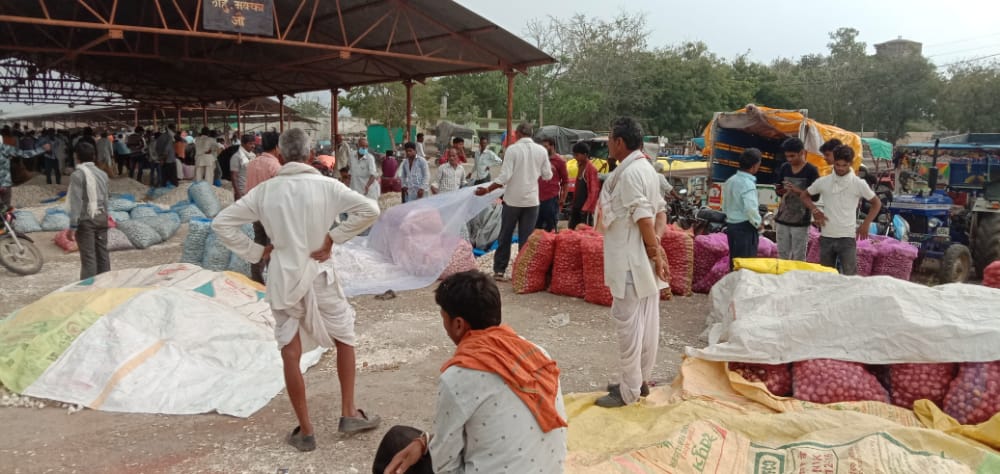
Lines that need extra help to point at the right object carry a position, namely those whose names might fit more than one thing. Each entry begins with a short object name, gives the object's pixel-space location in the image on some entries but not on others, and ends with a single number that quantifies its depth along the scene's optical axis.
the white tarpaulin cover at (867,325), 3.46
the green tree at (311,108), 53.25
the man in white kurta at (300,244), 3.11
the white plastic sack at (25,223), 9.50
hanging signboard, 8.92
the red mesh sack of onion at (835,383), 3.49
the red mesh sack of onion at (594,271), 6.01
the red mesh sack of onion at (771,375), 3.74
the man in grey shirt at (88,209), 5.91
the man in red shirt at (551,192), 7.75
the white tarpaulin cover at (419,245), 6.79
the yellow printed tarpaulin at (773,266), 4.91
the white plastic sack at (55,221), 9.85
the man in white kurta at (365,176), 10.85
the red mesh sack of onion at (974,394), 3.16
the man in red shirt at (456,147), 9.65
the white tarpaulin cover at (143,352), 3.79
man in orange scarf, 1.77
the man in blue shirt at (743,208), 5.45
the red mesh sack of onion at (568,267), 6.26
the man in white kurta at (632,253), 3.49
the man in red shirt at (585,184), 7.80
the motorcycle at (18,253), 7.24
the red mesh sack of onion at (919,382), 3.42
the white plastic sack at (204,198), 10.90
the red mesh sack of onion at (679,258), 6.34
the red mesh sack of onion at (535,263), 6.43
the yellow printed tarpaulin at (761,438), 2.56
